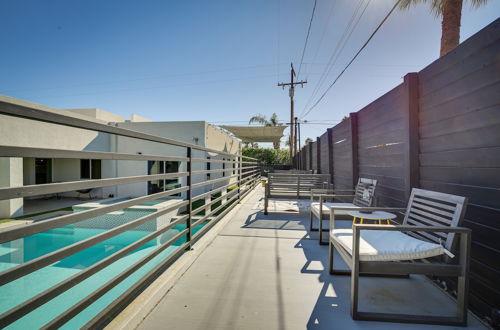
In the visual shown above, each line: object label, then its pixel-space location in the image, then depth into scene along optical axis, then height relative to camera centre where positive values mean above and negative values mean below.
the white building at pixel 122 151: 9.40 +0.41
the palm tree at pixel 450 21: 5.04 +3.30
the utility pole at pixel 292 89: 15.05 +5.19
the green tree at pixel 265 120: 24.91 +4.97
